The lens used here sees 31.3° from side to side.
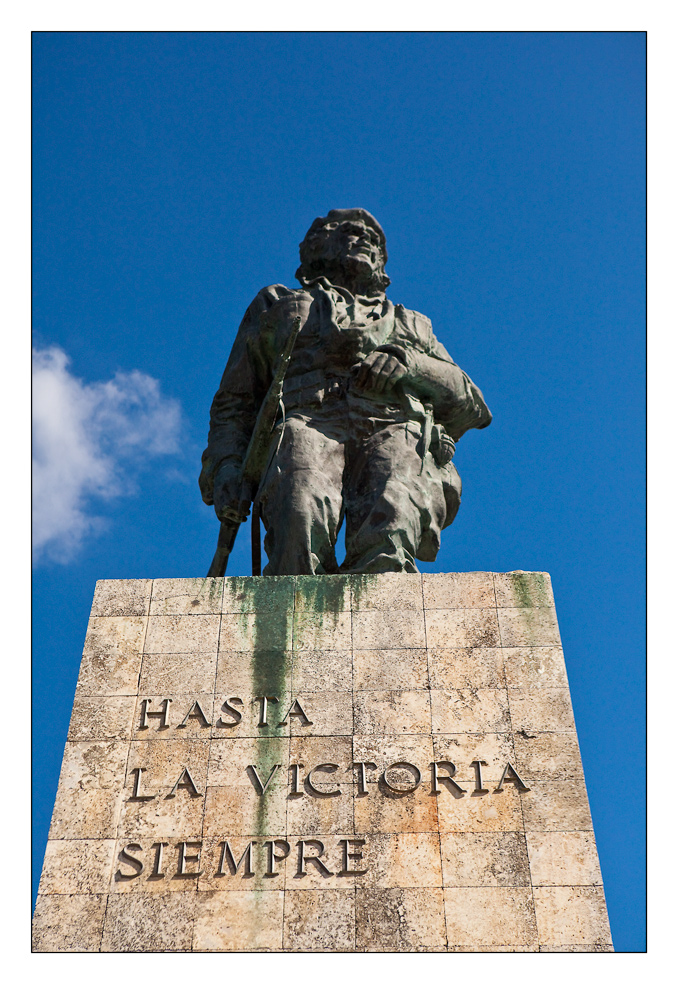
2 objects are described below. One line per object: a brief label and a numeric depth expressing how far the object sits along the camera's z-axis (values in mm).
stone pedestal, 7594
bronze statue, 10266
